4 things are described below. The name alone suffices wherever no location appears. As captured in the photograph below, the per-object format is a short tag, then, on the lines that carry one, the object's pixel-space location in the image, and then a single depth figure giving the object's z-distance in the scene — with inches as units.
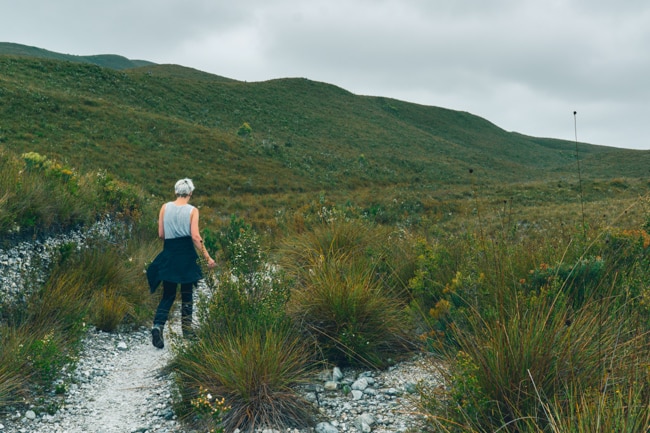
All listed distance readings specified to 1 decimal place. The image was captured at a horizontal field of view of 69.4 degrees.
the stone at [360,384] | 193.2
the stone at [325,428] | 166.2
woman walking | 270.4
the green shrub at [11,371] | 184.7
